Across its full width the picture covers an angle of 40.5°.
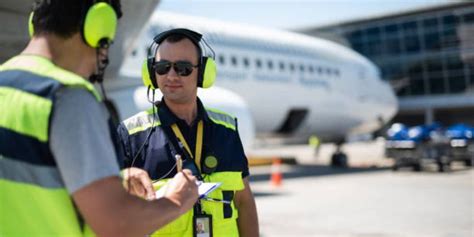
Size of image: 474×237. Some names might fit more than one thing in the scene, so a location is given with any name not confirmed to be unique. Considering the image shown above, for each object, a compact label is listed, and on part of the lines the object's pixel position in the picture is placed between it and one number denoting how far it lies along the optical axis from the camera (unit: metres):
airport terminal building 48.97
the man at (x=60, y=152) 1.60
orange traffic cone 15.33
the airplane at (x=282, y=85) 9.78
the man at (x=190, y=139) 2.78
